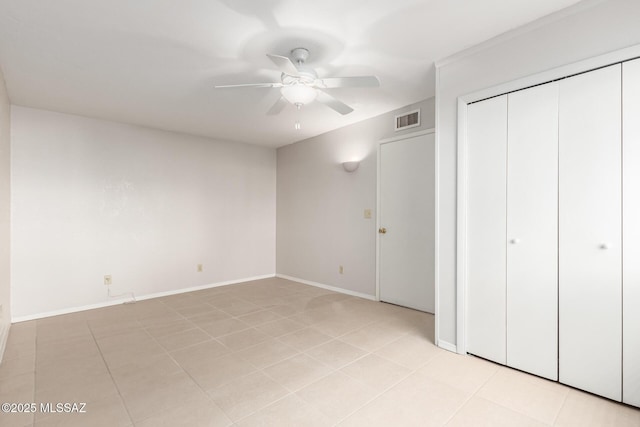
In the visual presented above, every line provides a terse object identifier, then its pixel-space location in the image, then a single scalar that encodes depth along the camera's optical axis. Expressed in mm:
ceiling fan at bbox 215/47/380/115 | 2168
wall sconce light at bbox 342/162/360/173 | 4371
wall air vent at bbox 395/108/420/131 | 3656
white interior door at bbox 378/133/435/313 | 3594
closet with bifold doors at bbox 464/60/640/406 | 1831
